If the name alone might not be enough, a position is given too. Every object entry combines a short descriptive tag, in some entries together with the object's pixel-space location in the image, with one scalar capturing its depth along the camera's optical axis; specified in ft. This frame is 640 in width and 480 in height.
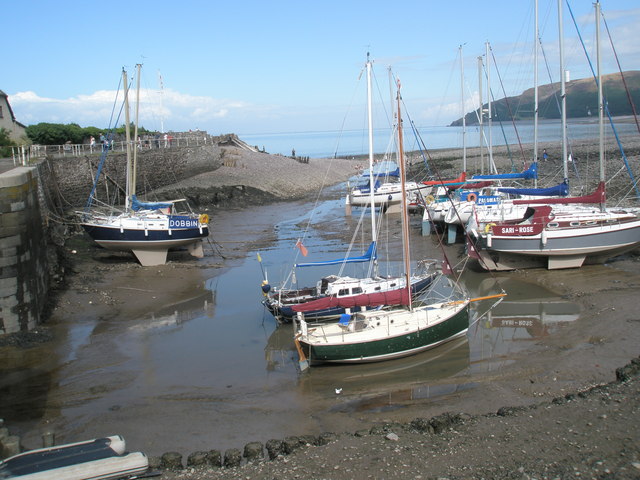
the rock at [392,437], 38.62
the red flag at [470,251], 85.87
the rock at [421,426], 39.99
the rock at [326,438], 39.24
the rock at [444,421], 39.91
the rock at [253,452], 38.22
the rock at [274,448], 38.40
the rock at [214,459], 37.70
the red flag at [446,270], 66.33
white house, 146.56
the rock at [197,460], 37.60
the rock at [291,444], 38.50
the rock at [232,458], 37.47
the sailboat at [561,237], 82.53
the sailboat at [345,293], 61.57
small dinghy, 32.86
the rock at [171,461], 37.35
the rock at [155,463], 37.22
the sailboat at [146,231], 93.91
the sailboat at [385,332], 54.34
